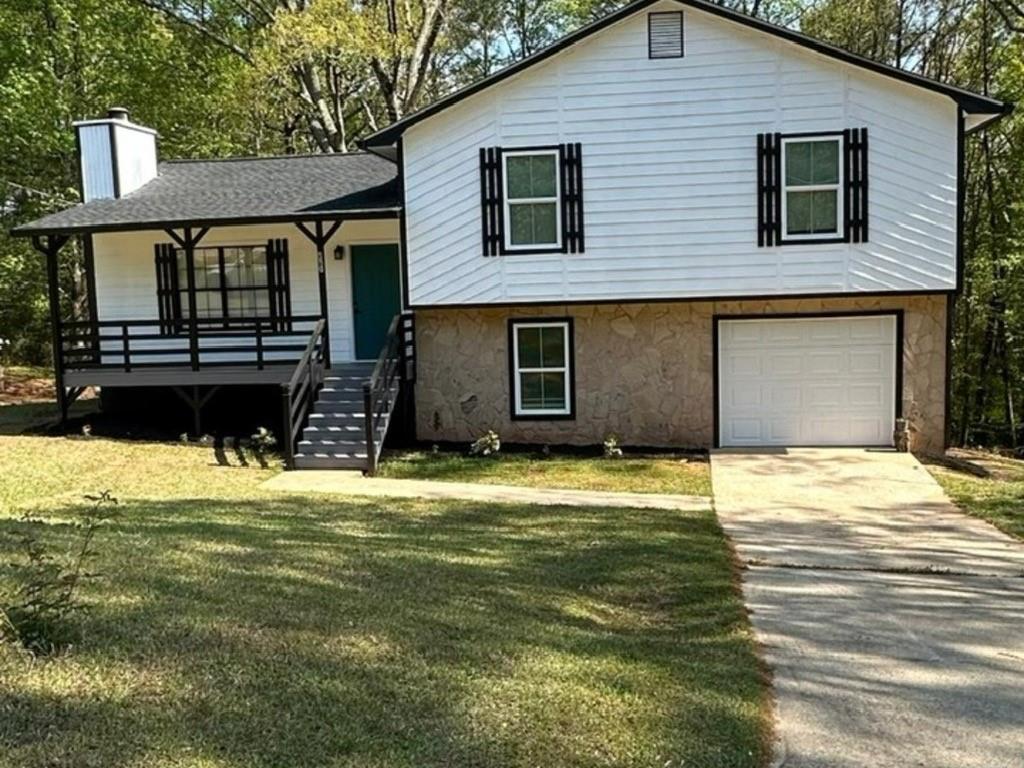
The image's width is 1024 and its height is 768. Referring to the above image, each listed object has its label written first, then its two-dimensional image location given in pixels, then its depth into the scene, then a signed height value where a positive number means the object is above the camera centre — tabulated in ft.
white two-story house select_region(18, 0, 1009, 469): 41.32 +3.84
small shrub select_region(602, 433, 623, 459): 43.24 -5.89
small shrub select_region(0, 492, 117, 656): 12.06 -3.86
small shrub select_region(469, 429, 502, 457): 43.91 -5.65
